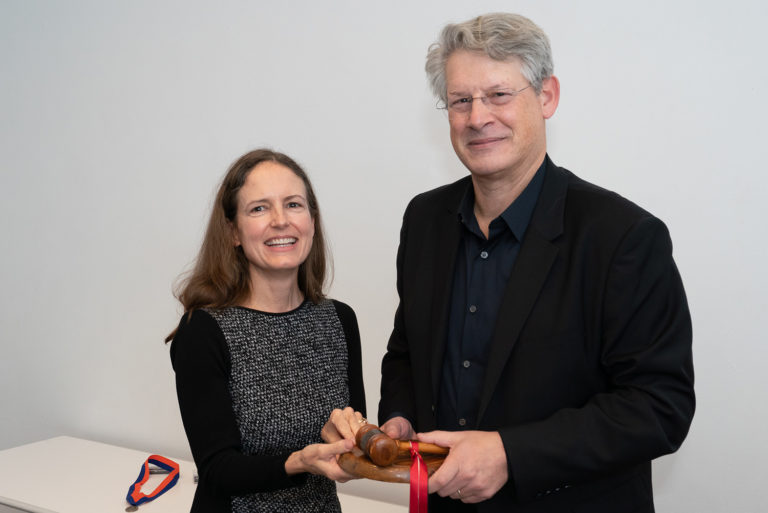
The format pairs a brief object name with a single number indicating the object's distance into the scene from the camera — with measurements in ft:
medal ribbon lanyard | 9.04
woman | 5.45
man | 4.43
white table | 9.04
